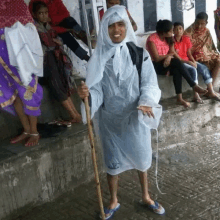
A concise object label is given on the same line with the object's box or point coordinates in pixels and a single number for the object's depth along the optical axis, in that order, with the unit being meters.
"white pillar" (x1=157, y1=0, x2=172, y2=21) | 5.47
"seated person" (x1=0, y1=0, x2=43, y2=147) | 2.98
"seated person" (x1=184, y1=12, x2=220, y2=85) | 5.26
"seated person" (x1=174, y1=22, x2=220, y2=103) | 4.94
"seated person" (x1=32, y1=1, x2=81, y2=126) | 3.53
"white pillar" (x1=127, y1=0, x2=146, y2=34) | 5.09
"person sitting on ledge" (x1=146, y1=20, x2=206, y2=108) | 4.58
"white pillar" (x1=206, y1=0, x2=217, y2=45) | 6.21
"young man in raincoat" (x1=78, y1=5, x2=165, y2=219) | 2.51
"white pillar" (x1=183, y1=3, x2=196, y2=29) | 5.84
